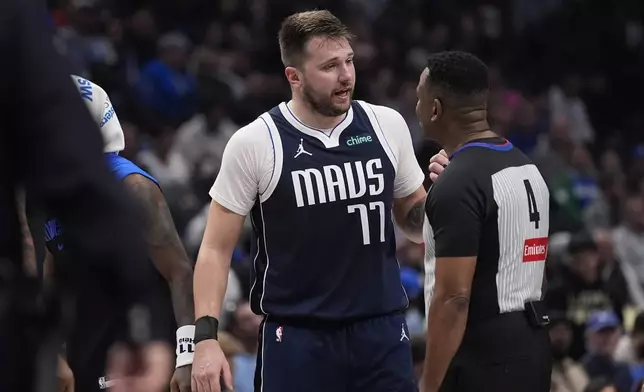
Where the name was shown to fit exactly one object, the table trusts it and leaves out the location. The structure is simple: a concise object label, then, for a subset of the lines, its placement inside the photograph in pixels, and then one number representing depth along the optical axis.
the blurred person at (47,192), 5.25
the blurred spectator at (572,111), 34.19
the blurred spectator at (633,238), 27.77
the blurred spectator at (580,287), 21.80
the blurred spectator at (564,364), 19.05
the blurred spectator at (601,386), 16.19
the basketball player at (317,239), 10.92
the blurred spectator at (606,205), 29.20
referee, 10.14
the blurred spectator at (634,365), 17.80
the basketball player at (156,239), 9.93
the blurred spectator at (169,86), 28.19
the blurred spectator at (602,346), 19.30
